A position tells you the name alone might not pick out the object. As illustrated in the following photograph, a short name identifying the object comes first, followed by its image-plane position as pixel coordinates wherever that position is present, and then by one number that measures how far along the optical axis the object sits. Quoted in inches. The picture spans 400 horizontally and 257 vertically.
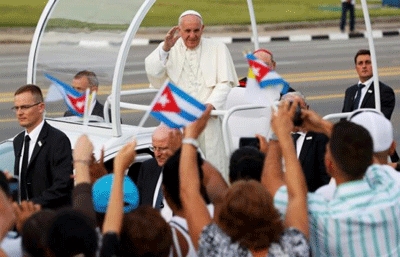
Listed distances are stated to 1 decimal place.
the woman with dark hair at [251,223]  348.5
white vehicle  663.4
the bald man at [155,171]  575.6
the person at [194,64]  710.1
